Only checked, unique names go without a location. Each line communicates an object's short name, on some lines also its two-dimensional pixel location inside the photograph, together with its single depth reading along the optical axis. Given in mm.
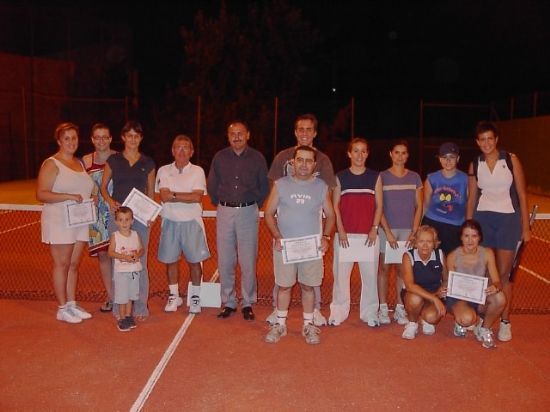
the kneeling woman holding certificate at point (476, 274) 5691
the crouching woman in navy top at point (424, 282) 5891
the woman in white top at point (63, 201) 6109
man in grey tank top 5746
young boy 6102
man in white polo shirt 6547
